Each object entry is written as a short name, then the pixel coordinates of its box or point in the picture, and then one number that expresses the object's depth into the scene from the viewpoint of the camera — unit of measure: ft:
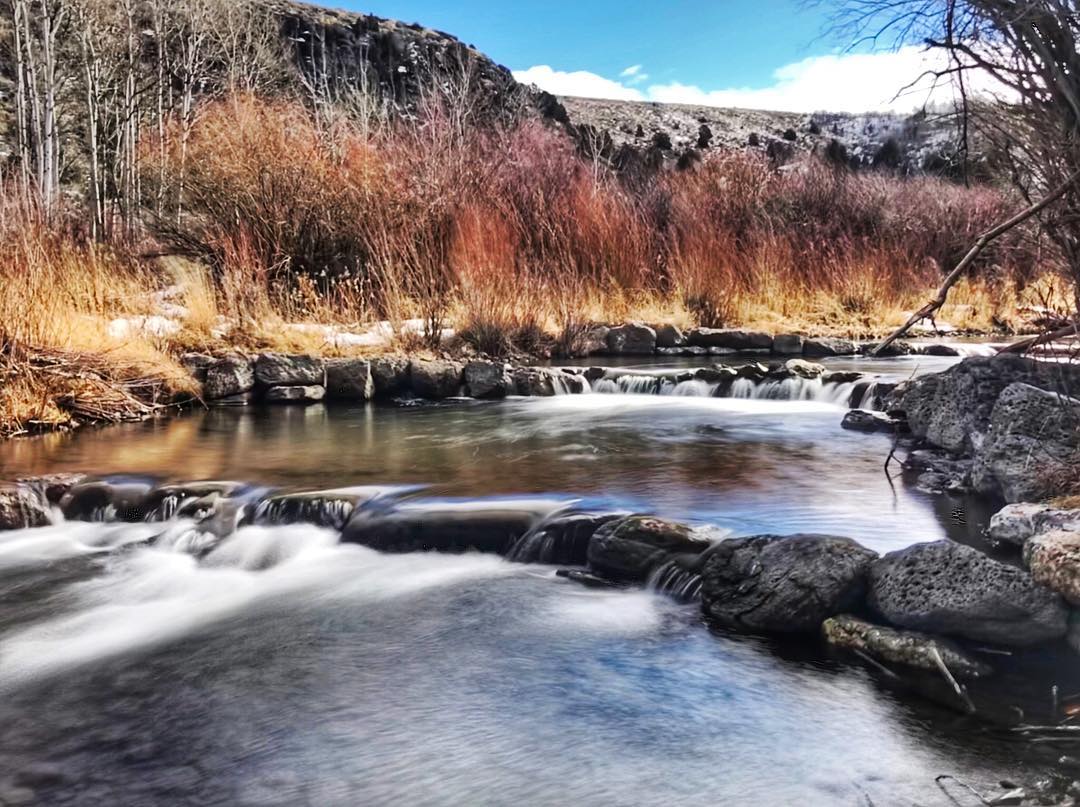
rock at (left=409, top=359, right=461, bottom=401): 24.68
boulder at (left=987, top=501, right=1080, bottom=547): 9.25
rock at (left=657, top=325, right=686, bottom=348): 31.84
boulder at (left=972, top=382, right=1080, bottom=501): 11.41
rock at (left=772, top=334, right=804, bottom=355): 30.89
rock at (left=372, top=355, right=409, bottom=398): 24.68
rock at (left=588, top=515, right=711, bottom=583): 10.72
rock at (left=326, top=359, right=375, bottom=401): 24.44
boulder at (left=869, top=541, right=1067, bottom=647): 8.12
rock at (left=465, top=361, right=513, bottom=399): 24.81
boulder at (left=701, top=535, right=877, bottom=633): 8.95
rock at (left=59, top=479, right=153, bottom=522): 13.80
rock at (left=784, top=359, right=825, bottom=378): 23.95
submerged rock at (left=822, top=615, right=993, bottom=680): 7.89
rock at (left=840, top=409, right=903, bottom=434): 18.78
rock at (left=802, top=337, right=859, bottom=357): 30.53
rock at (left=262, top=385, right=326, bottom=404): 23.81
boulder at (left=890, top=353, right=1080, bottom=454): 14.21
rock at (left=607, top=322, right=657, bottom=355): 31.24
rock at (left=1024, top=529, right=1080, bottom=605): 8.07
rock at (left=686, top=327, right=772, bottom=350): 31.42
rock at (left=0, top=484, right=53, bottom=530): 13.41
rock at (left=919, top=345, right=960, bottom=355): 29.61
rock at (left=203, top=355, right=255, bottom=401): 23.53
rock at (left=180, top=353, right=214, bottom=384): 23.61
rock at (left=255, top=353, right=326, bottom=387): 23.98
